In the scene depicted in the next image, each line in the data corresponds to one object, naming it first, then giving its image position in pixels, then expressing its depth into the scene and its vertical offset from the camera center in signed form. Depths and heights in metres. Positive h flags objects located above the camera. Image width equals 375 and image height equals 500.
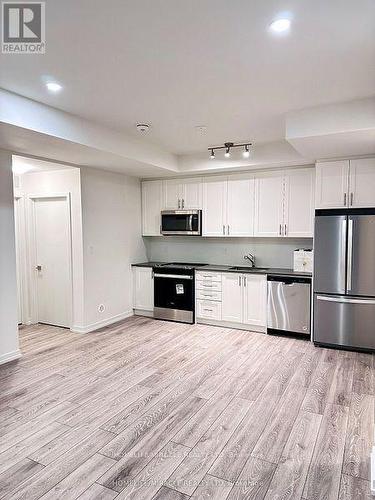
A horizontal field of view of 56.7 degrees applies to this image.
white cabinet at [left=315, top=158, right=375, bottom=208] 4.26 +0.60
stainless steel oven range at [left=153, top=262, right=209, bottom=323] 5.65 -1.00
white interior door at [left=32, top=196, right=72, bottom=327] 5.32 -0.44
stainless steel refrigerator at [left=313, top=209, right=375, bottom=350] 4.23 -0.59
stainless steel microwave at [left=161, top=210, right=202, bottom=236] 5.79 +0.16
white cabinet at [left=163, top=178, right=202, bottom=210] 5.84 +0.65
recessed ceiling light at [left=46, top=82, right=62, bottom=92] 2.83 +1.21
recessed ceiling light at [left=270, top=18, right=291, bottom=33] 2.00 +1.21
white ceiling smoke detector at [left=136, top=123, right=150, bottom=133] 3.94 +1.21
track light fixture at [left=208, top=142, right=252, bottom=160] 4.68 +1.17
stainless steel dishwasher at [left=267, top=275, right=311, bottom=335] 4.77 -1.02
